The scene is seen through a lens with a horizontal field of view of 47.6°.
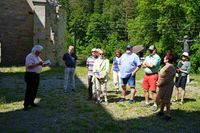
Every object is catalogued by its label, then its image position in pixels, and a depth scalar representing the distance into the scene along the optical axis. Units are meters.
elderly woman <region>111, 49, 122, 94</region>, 9.29
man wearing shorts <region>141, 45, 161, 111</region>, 6.85
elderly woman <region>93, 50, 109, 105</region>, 7.39
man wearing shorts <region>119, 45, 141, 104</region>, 7.31
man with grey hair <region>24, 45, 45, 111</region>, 6.66
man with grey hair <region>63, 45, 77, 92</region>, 8.76
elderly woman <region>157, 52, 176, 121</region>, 6.12
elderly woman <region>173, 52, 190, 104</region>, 7.74
